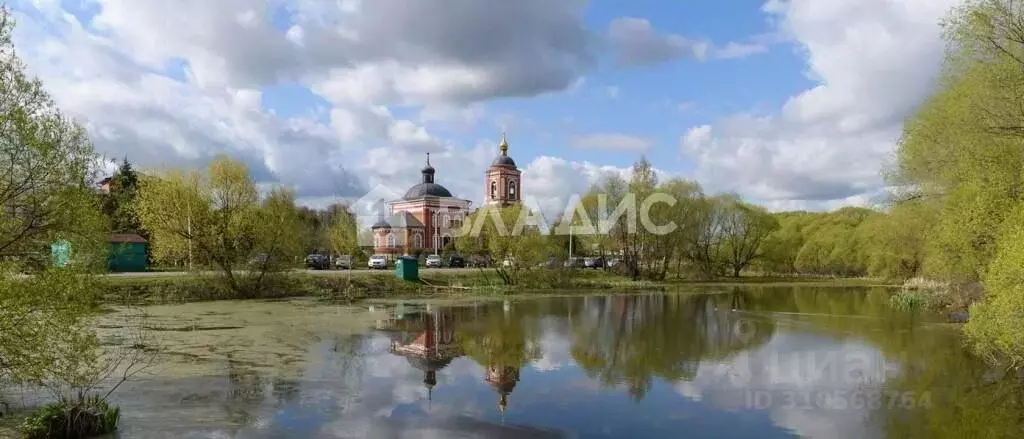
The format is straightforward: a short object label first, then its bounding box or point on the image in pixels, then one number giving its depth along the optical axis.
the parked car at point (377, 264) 51.75
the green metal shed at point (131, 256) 37.94
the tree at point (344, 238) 55.84
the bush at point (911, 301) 28.29
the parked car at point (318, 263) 50.65
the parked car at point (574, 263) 46.56
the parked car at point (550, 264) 43.50
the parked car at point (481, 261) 45.84
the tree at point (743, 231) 60.88
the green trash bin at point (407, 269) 40.41
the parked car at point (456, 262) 57.53
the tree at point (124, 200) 32.73
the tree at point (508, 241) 41.97
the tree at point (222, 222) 32.09
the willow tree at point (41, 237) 8.54
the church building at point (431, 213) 75.53
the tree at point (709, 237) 57.38
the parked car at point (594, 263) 58.63
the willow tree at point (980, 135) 13.97
